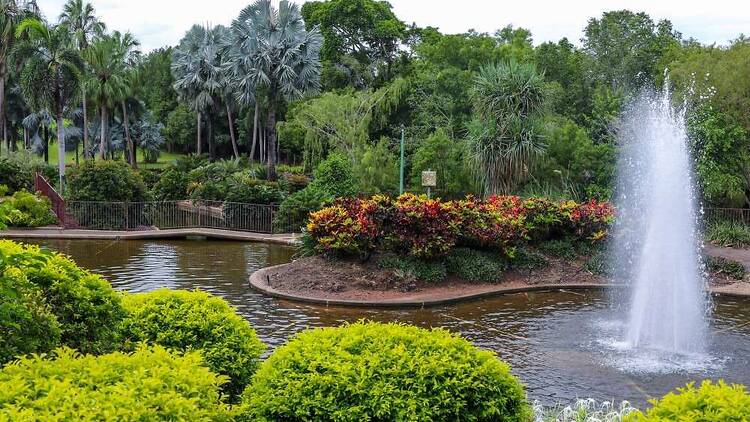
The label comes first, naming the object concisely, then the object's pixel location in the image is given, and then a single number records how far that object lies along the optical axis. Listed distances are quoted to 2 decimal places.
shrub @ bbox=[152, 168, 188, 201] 29.91
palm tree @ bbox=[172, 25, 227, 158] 50.38
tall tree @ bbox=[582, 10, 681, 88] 40.38
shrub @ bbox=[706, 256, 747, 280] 17.02
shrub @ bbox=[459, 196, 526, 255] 16.48
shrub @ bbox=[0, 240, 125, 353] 5.58
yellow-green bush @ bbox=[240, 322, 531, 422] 4.85
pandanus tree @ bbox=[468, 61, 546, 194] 24.73
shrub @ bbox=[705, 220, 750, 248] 21.38
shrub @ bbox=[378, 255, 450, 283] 15.53
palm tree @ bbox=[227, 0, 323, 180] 35.28
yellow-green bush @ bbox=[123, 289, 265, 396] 6.37
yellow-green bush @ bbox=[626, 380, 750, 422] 4.15
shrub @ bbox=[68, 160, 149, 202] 25.80
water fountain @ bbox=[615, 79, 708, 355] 12.16
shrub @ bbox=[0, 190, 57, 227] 24.75
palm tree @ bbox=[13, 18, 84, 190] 31.78
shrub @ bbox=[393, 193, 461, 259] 15.71
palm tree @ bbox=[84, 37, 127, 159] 45.16
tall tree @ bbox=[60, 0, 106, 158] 50.16
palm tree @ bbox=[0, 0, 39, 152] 37.75
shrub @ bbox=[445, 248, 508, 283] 16.05
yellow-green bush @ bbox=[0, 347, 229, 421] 3.79
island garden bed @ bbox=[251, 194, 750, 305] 15.19
